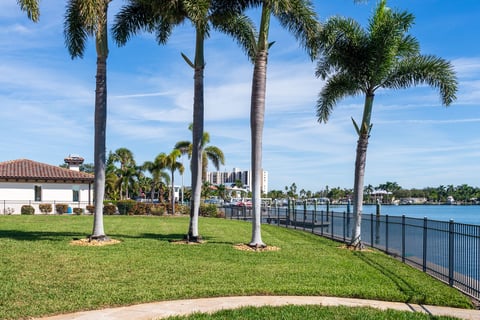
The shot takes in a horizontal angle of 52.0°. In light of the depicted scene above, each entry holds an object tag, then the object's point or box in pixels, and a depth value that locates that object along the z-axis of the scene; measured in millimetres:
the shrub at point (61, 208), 38844
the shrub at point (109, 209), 40656
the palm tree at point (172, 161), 45875
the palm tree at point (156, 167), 46656
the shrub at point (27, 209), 36938
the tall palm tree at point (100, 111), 16906
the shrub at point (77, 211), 38656
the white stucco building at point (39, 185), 38625
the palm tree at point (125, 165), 70875
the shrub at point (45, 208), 37875
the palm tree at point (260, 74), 16312
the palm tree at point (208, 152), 46562
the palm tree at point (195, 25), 16469
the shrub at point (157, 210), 40562
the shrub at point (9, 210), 37394
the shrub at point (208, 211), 40969
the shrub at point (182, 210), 42344
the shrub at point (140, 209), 41000
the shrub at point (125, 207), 41000
